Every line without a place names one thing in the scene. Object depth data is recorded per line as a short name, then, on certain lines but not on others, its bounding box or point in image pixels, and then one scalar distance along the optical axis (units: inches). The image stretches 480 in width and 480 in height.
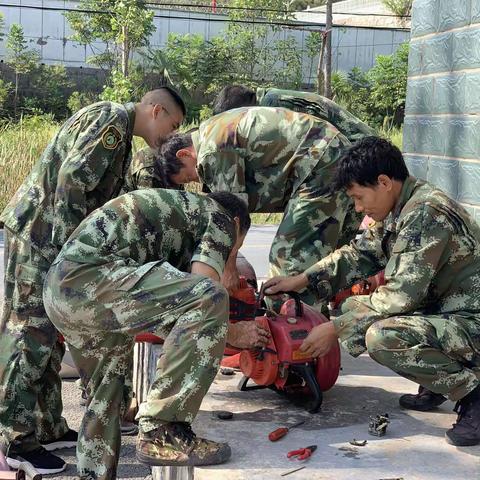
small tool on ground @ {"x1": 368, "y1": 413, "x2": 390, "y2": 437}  152.5
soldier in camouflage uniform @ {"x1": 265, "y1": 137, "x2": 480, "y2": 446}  147.7
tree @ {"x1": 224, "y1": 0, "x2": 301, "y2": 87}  808.3
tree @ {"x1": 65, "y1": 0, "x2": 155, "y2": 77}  640.4
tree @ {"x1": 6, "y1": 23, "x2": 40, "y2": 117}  785.6
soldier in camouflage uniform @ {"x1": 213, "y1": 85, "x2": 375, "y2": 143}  235.6
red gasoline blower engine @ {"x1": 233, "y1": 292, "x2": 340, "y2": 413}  160.1
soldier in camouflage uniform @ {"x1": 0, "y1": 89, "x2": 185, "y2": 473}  159.5
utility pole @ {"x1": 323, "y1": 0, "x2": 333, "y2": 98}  681.0
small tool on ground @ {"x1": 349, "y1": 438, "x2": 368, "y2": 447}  148.1
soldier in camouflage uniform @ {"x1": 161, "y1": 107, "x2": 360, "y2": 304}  195.0
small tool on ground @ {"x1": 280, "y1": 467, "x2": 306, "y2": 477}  134.4
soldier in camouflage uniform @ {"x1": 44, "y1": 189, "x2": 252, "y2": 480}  129.6
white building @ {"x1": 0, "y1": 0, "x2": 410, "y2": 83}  833.5
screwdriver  149.8
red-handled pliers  141.2
